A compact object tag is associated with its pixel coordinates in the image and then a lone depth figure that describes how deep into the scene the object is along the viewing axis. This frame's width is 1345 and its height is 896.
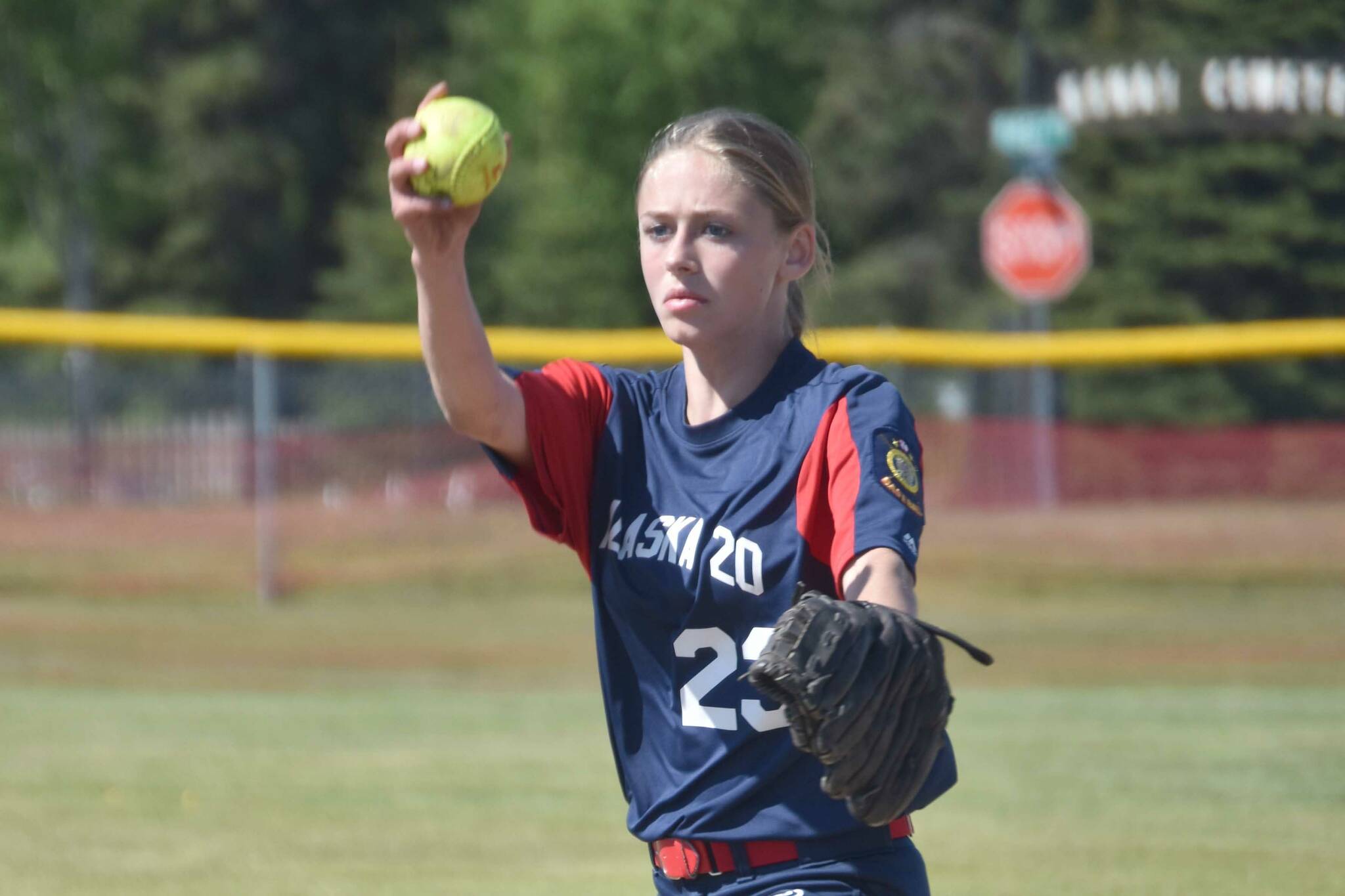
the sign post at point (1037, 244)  47.75
